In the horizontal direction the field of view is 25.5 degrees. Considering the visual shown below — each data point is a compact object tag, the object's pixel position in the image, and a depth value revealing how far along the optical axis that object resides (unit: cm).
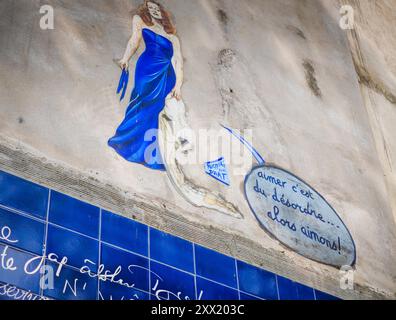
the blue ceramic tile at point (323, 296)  709
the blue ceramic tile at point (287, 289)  689
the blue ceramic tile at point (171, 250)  640
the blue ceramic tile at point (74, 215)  604
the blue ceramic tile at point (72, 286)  568
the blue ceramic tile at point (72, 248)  587
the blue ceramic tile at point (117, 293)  590
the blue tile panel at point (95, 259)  568
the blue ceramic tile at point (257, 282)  673
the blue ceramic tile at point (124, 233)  623
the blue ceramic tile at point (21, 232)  570
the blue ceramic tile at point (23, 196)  590
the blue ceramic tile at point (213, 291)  641
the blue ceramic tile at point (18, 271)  555
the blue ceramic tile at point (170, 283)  619
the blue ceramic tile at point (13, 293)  546
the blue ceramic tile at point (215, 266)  656
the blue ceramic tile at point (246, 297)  662
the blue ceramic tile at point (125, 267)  604
